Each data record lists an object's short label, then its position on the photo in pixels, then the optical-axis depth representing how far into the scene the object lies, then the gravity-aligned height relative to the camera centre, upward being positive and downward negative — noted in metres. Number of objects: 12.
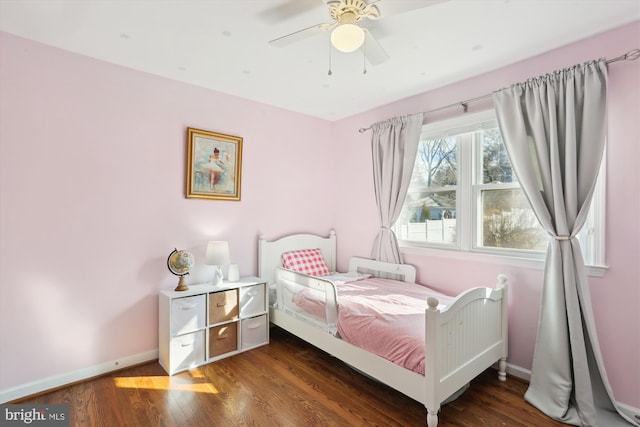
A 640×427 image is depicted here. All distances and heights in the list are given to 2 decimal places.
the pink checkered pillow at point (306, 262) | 3.26 -0.51
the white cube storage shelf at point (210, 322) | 2.41 -0.93
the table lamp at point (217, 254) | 2.64 -0.35
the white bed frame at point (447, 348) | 1.67 -0.89
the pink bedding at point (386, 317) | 1.83 -0.70
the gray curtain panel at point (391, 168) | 2.96 +0.49
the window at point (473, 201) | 2.31 +0.14
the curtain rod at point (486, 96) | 1.84 +0.98
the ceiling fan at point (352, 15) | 1.43 +0.99
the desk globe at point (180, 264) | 2.54 -0.42
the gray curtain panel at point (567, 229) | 1.87 -0.07
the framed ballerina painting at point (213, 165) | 2.75 +0.46
